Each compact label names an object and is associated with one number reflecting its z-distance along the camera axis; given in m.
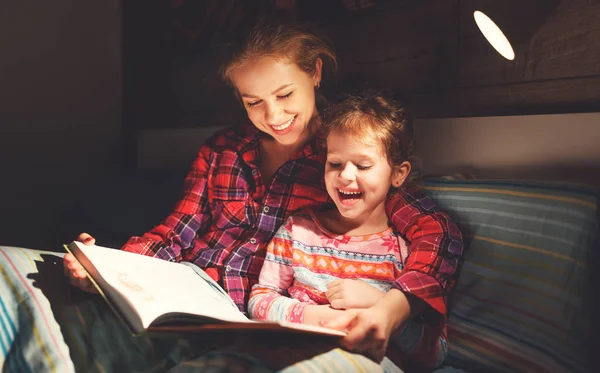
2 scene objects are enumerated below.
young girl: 0.93
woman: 0.95
